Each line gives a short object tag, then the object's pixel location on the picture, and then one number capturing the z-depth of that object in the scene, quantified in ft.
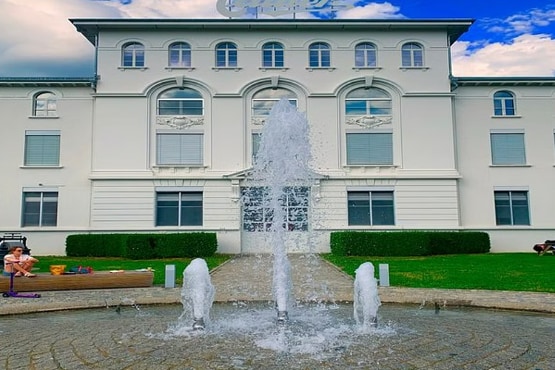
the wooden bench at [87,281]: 38.58
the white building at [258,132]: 81.30
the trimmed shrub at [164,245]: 70.03
